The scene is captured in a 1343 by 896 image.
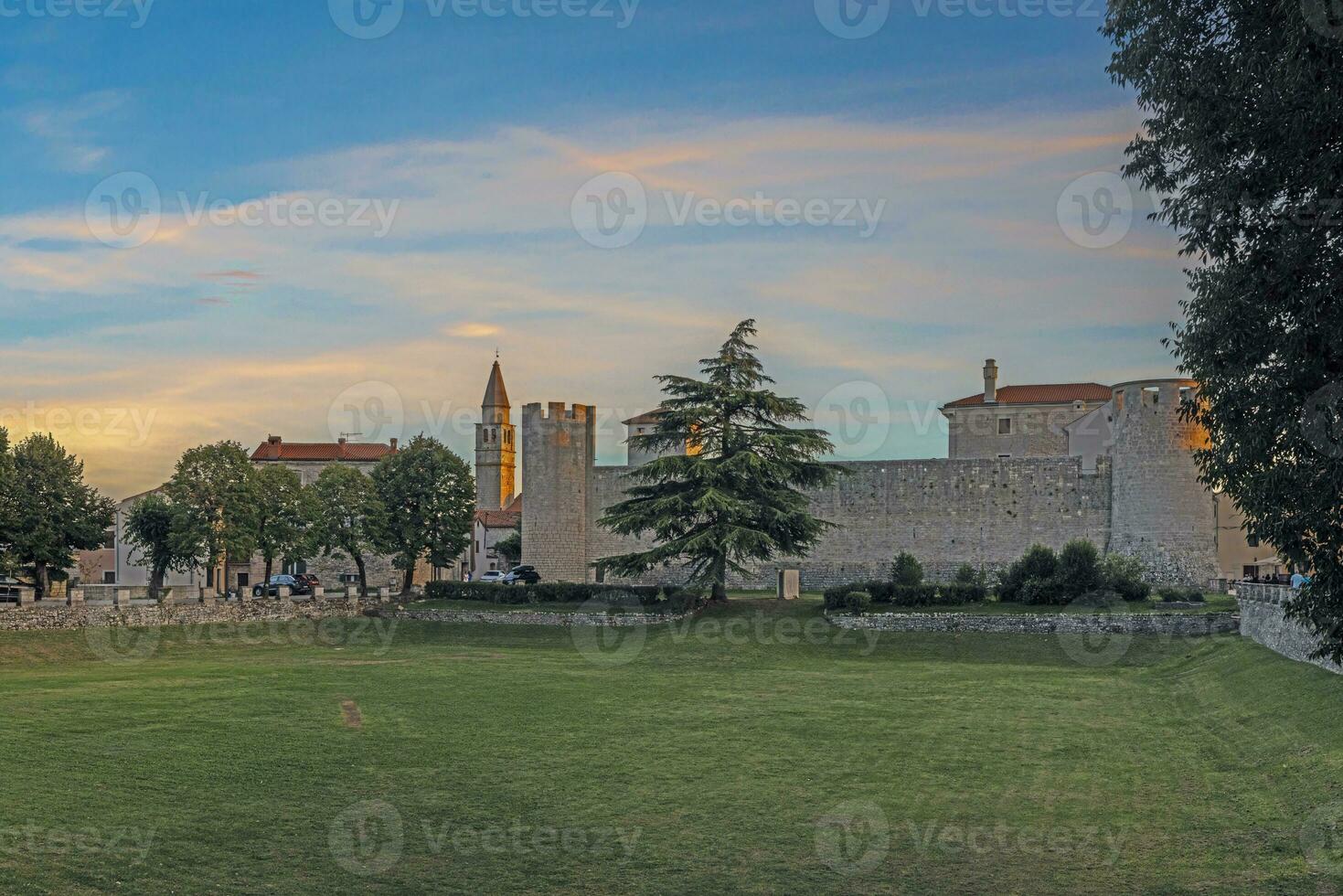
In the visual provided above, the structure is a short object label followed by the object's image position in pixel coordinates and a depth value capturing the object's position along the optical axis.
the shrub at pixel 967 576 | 46.44
